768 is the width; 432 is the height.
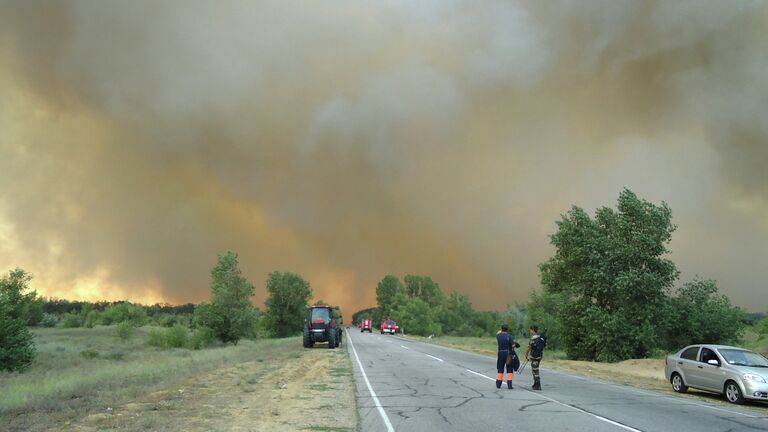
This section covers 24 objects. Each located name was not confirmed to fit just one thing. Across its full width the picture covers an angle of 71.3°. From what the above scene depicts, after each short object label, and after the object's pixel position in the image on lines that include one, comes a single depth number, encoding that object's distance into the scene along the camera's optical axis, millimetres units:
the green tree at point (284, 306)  108438
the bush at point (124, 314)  138875
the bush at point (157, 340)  60791
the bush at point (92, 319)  133800
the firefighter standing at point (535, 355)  17547
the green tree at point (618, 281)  34562
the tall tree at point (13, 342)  35781
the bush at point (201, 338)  61531
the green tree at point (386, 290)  192375
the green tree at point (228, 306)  65000
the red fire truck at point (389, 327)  112062
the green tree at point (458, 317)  159750
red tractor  44438
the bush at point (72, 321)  129163
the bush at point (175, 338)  59969
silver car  15859
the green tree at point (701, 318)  34844
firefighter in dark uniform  17847
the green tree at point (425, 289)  166475
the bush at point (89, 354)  44625
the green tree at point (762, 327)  61950
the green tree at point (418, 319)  132375
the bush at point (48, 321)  120175
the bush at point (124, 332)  79438
